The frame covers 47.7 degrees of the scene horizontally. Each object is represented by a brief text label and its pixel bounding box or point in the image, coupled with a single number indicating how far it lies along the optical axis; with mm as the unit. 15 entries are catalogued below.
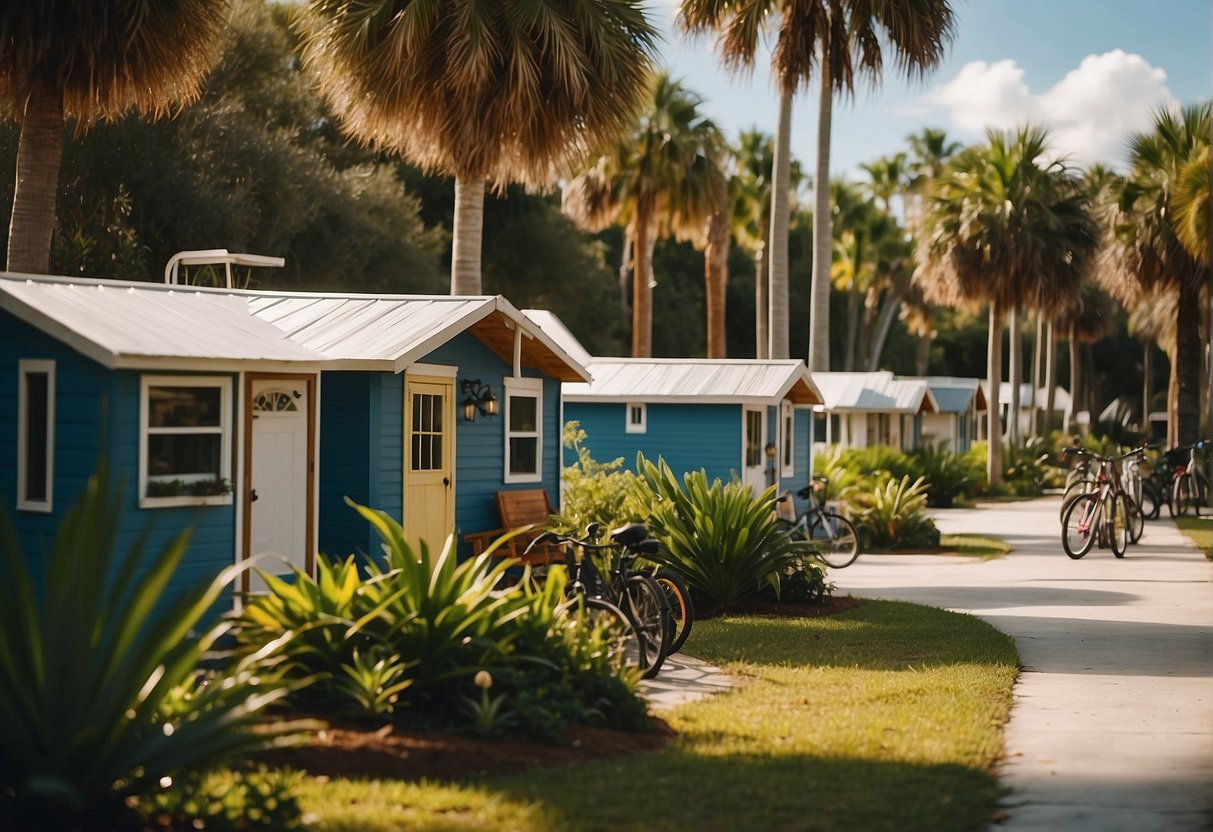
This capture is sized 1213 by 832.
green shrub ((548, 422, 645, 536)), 14703
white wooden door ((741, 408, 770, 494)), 22875
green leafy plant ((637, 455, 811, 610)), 13648
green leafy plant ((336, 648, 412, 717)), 7348
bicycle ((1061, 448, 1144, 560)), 19656
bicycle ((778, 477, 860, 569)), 19750
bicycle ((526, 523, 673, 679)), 9766
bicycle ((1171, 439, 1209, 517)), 28812
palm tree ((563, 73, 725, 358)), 33938
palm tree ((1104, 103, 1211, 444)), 31172
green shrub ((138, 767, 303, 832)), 5734
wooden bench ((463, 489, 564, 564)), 15070
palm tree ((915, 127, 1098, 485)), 34188
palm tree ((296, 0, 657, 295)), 17375
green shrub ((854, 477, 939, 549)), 23078
